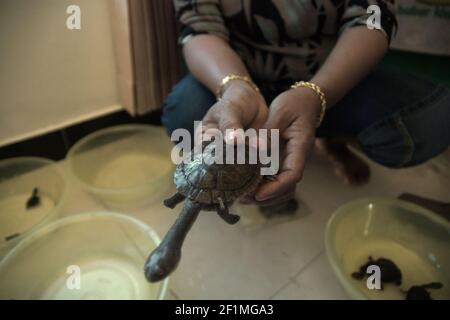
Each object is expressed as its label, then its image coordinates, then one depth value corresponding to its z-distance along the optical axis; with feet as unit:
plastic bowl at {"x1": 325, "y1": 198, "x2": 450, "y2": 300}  2.91
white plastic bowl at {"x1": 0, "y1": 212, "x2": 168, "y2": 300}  2.87
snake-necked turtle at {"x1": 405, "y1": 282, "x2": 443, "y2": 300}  2.75
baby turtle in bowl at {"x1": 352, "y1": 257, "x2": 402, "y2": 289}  2.88
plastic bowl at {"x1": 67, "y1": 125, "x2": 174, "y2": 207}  3.48
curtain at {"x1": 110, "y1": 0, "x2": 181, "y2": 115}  3.16
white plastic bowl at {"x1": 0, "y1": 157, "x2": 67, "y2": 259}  3.35
